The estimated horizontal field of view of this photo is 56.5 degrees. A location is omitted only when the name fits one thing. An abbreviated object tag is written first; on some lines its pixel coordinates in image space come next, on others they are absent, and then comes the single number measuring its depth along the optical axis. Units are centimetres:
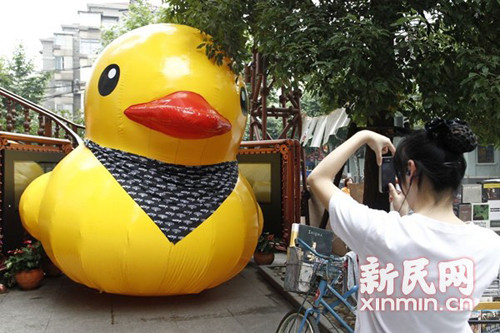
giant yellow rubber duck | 523
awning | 1705
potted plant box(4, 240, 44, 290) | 666
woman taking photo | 143
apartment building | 4888
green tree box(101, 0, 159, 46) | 2194
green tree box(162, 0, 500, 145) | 440
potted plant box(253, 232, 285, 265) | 838
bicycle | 403
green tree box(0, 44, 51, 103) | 2481
